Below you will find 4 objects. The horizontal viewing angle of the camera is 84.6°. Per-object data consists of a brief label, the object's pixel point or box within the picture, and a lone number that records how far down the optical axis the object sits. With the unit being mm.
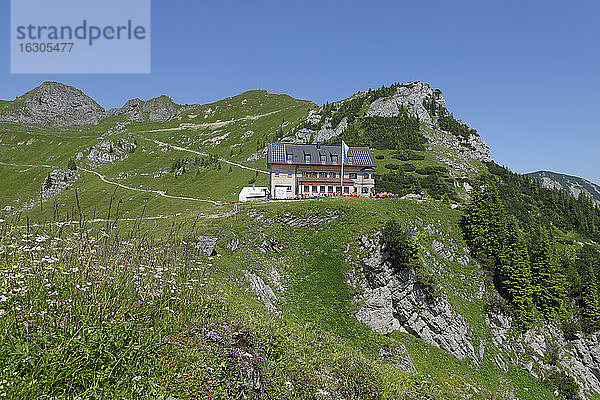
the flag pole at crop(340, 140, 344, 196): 56938
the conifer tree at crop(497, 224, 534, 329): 37125
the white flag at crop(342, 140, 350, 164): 58081
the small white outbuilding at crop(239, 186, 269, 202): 58531
